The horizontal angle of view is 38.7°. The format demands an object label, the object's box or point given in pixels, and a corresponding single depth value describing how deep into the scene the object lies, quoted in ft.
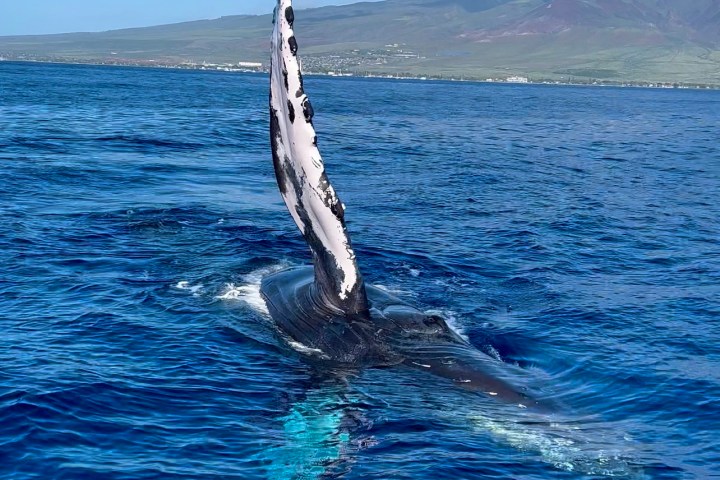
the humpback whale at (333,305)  48.47
